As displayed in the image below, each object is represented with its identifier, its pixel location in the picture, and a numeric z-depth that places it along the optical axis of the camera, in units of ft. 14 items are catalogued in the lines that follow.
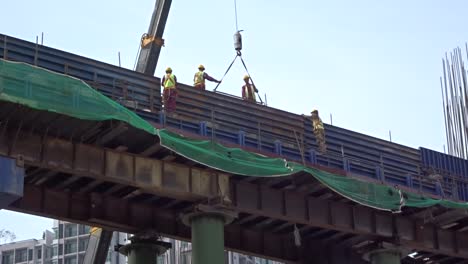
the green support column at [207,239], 79.41
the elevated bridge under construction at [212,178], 76.74
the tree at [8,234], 426.96
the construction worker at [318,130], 100.25
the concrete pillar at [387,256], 97.14
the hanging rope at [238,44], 110.32
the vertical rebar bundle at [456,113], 149.18
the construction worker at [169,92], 88.07
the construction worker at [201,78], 99.30
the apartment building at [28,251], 405.39
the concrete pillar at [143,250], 90.22
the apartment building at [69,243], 396.37
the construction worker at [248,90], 105.84
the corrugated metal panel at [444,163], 114.11
